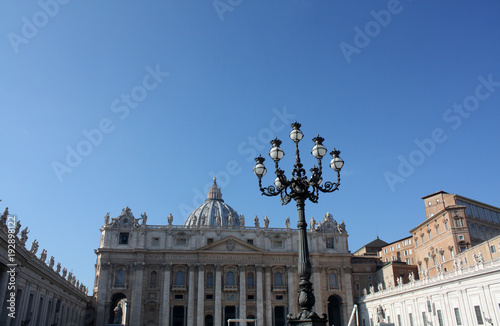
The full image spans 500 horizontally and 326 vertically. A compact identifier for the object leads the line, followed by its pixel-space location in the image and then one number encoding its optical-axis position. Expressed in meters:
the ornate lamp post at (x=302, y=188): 13.45
